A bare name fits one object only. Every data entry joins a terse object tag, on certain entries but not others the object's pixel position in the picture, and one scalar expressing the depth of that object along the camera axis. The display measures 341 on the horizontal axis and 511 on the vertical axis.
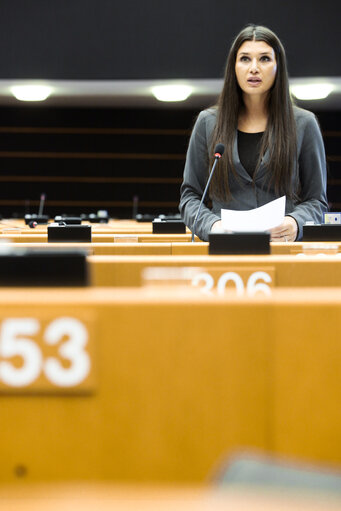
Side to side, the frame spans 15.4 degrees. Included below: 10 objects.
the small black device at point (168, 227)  4.56
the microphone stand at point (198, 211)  3.43
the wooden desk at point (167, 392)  2.08
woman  3.59
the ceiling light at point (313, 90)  12.15
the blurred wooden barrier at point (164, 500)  1.08
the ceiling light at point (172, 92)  12.35
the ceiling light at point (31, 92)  12.37
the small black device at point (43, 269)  2.31
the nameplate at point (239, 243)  2.80
